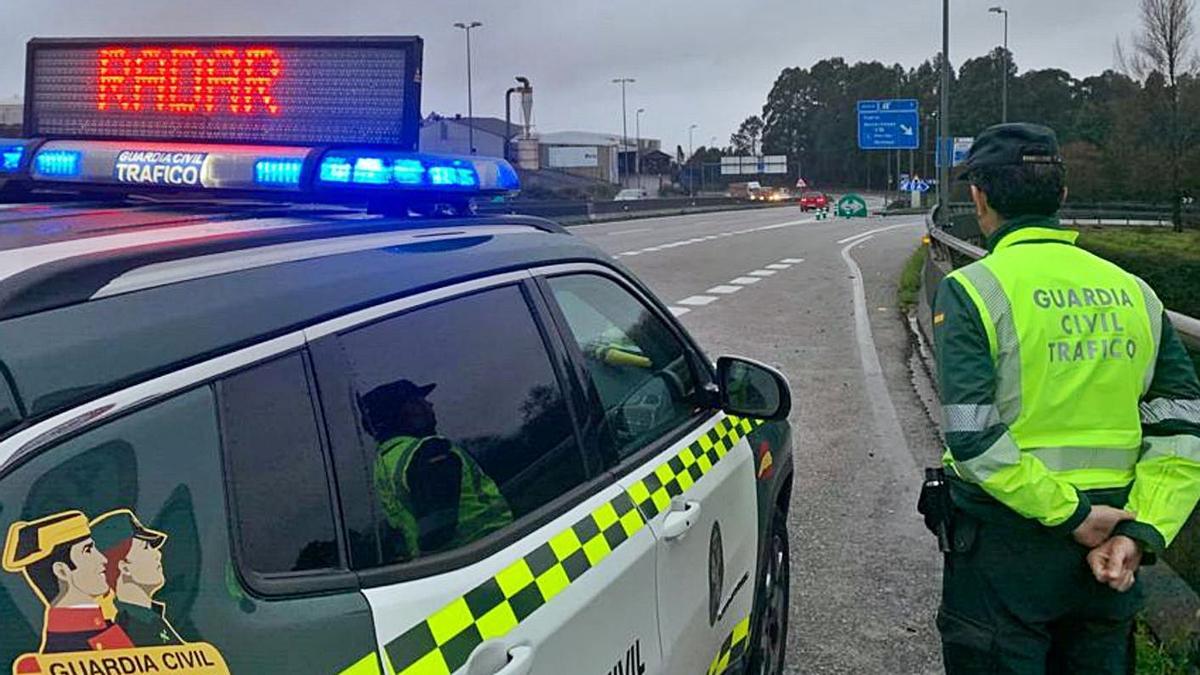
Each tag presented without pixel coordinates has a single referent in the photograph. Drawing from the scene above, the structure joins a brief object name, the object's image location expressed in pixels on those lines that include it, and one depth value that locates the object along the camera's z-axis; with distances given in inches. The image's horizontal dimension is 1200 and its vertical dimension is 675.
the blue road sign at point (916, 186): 2706.7
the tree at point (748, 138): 6875.0
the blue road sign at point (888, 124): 1898.4
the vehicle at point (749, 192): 3472.0
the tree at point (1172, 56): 1963.6
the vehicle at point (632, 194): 2669.8
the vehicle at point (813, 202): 2672.0
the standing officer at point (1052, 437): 98.7
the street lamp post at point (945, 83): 1016.2
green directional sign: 1668.3
